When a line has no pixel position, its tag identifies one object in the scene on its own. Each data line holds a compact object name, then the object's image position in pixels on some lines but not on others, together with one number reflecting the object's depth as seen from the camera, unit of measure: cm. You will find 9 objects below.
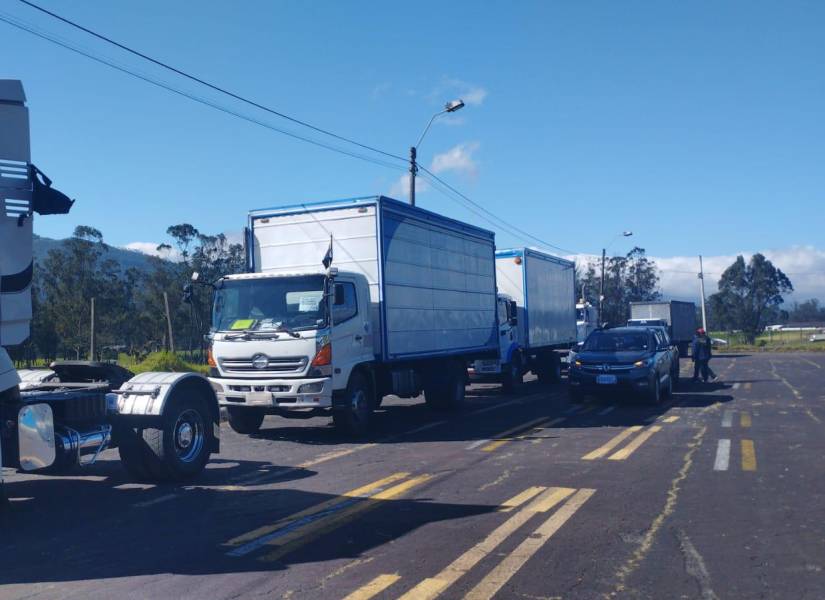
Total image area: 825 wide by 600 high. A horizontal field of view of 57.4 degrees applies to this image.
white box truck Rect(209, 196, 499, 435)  1138
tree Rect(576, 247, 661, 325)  7425
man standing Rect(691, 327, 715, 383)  2188
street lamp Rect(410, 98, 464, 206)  2170
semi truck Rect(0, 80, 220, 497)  709
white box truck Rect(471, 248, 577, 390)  1997
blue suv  1589
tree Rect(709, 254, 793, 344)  8200
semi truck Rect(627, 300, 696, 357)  4162
